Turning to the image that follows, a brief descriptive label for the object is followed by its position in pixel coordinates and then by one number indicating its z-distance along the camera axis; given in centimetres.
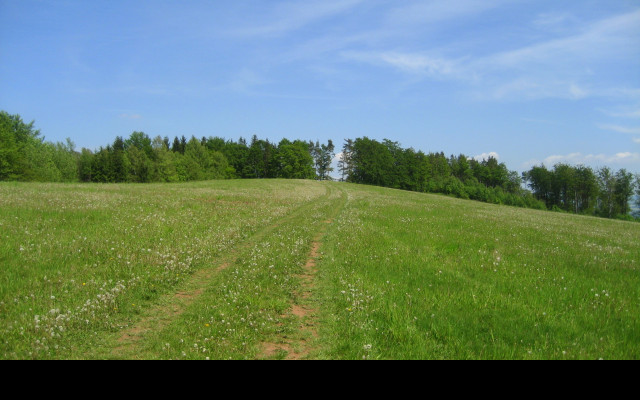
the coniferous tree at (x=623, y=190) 11269
